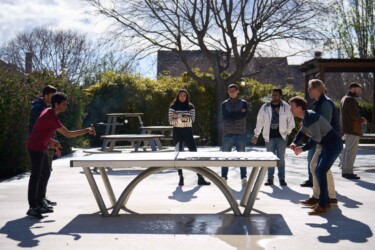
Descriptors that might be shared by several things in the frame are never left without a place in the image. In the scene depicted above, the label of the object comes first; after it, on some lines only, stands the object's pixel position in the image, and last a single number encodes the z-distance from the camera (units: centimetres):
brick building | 2664
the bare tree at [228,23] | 2441
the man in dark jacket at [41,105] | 782
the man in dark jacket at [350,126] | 1092
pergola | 2038
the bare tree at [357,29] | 3838
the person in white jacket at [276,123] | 1015
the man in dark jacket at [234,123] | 1040
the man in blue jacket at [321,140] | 737
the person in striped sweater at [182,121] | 1055
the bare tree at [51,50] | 4919
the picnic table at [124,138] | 1272
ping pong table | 699
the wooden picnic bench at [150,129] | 1559
